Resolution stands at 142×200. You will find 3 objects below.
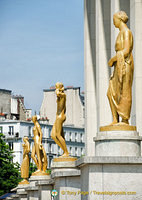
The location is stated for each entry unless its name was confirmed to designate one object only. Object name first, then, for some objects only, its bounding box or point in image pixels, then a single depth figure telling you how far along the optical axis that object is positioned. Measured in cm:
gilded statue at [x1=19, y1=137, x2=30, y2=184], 4288
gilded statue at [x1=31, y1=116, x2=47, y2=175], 3628
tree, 7744
